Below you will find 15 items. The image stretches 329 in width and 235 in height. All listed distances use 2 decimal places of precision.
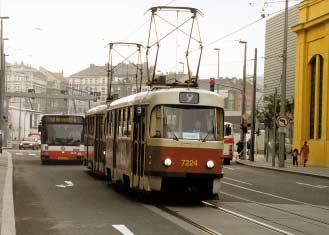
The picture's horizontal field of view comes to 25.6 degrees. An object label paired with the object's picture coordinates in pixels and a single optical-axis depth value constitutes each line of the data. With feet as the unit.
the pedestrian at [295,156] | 148.46
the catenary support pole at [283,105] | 132.36
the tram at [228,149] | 145.79
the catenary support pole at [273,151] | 136.54
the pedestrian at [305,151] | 142.10
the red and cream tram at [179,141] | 53.11
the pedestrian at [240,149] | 177.37
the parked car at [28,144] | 250.78
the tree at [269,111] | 205.23
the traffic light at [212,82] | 123.12
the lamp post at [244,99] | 171.37
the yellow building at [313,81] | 143.23
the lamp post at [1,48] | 163.43
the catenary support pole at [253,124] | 162.61
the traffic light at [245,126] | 160.97
